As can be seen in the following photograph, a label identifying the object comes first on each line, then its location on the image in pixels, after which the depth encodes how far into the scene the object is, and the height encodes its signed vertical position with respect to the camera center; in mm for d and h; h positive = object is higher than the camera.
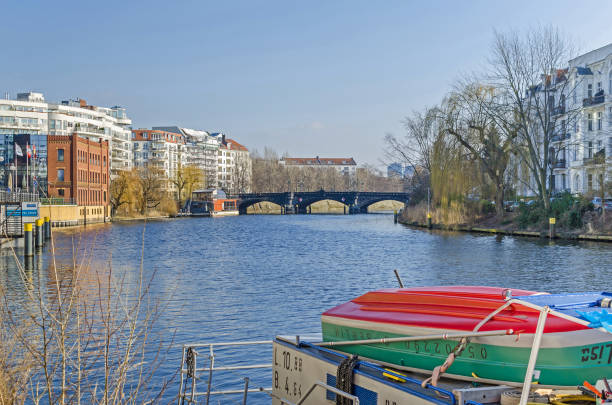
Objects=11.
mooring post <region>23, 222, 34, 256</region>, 34969 -1917
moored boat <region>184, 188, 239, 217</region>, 110438 -454
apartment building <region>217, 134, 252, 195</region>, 174750 +7626
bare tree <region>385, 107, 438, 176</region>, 65988 +6035
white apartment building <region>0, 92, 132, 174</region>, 114812 +14210
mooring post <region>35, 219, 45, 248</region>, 41069 -1899
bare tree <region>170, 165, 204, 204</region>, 118625 +3455
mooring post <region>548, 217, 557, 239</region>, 44812 -1891
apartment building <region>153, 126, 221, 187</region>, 172250 +13684
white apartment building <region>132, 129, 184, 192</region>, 152625 +12298
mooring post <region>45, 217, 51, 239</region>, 49031 -2265
